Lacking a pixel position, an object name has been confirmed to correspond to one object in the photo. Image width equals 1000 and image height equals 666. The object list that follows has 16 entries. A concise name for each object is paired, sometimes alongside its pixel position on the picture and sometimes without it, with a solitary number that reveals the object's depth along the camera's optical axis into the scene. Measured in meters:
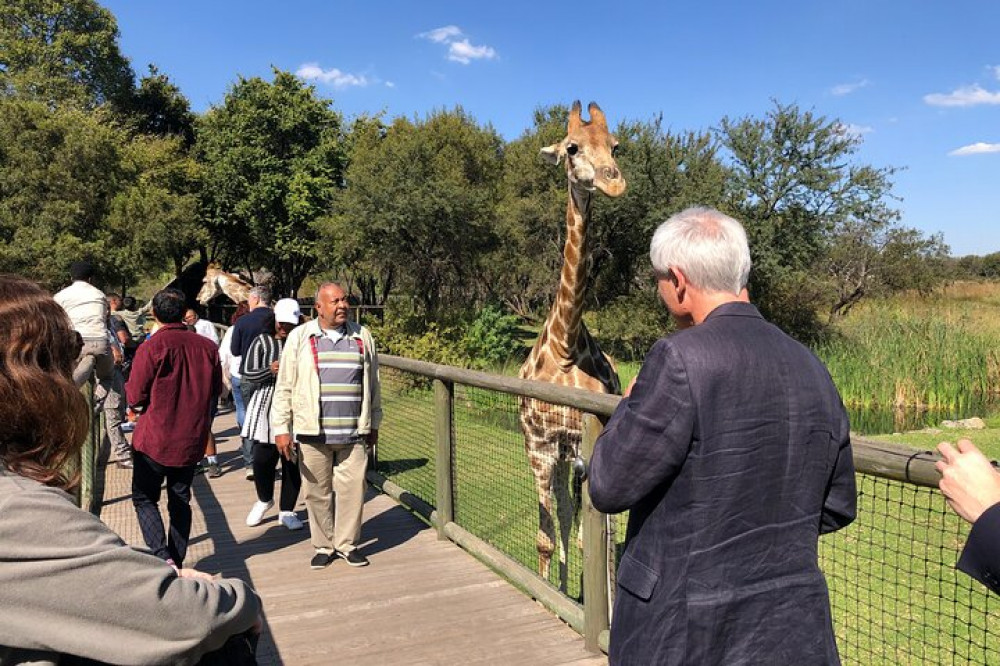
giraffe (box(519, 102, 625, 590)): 4.86
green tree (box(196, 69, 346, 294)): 28.72
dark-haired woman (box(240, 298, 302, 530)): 5.52
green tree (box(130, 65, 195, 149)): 36.81
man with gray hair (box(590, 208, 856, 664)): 1.72
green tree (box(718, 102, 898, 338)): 20.17
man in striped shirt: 4.57
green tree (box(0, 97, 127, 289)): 20.66
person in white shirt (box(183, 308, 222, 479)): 7.23
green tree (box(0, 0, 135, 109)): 32.16
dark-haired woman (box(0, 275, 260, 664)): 1.19
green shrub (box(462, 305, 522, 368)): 17.09
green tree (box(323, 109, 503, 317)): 18.89
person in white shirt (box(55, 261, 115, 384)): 5.57
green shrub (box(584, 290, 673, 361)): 21.73
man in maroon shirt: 4.12
